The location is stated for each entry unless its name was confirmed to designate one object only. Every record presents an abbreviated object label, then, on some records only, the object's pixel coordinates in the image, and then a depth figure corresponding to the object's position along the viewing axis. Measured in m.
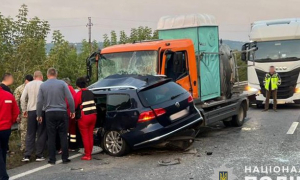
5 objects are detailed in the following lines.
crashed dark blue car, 6.93
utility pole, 61.64
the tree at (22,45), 12.55
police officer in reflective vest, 14.59
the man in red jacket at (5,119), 5.69
